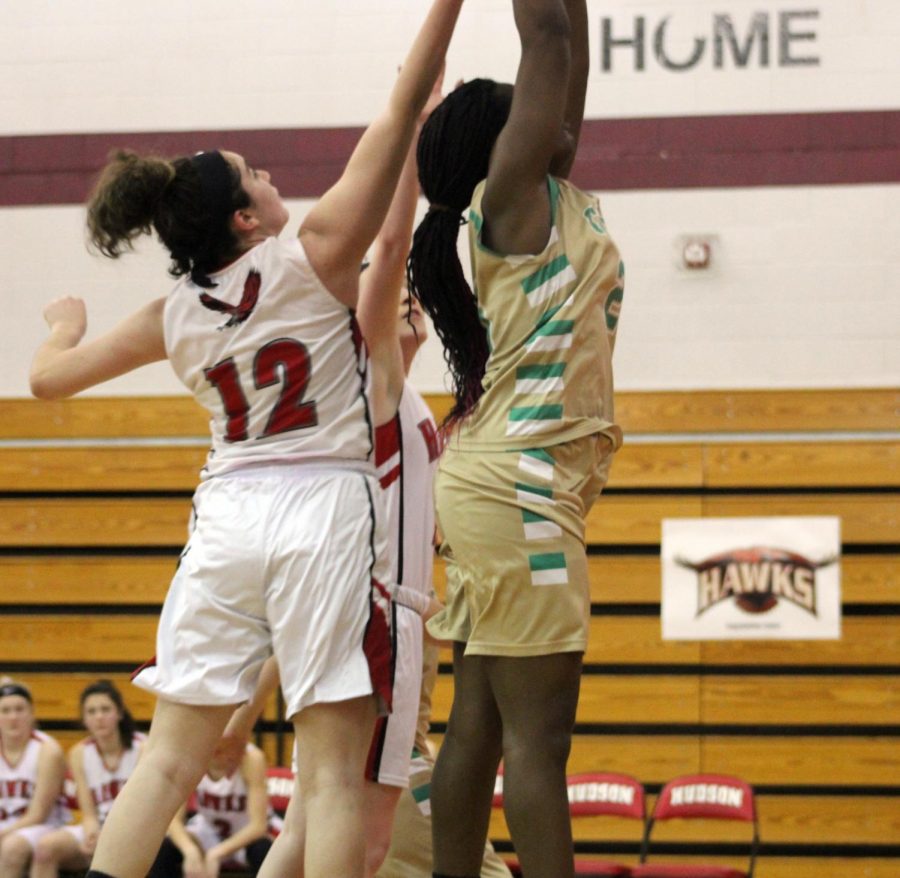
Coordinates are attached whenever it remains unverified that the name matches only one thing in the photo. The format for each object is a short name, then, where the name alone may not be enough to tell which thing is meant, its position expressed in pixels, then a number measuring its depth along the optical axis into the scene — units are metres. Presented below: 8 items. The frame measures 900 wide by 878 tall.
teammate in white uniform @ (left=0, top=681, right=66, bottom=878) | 14.59
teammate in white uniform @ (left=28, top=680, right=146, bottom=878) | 14.40
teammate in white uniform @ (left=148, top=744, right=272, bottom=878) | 13.55
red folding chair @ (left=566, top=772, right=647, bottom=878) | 14.11
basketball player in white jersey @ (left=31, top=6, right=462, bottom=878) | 5.85
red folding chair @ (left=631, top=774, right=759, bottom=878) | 13.98
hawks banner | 15.56
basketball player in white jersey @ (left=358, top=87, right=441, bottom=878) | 6.67
